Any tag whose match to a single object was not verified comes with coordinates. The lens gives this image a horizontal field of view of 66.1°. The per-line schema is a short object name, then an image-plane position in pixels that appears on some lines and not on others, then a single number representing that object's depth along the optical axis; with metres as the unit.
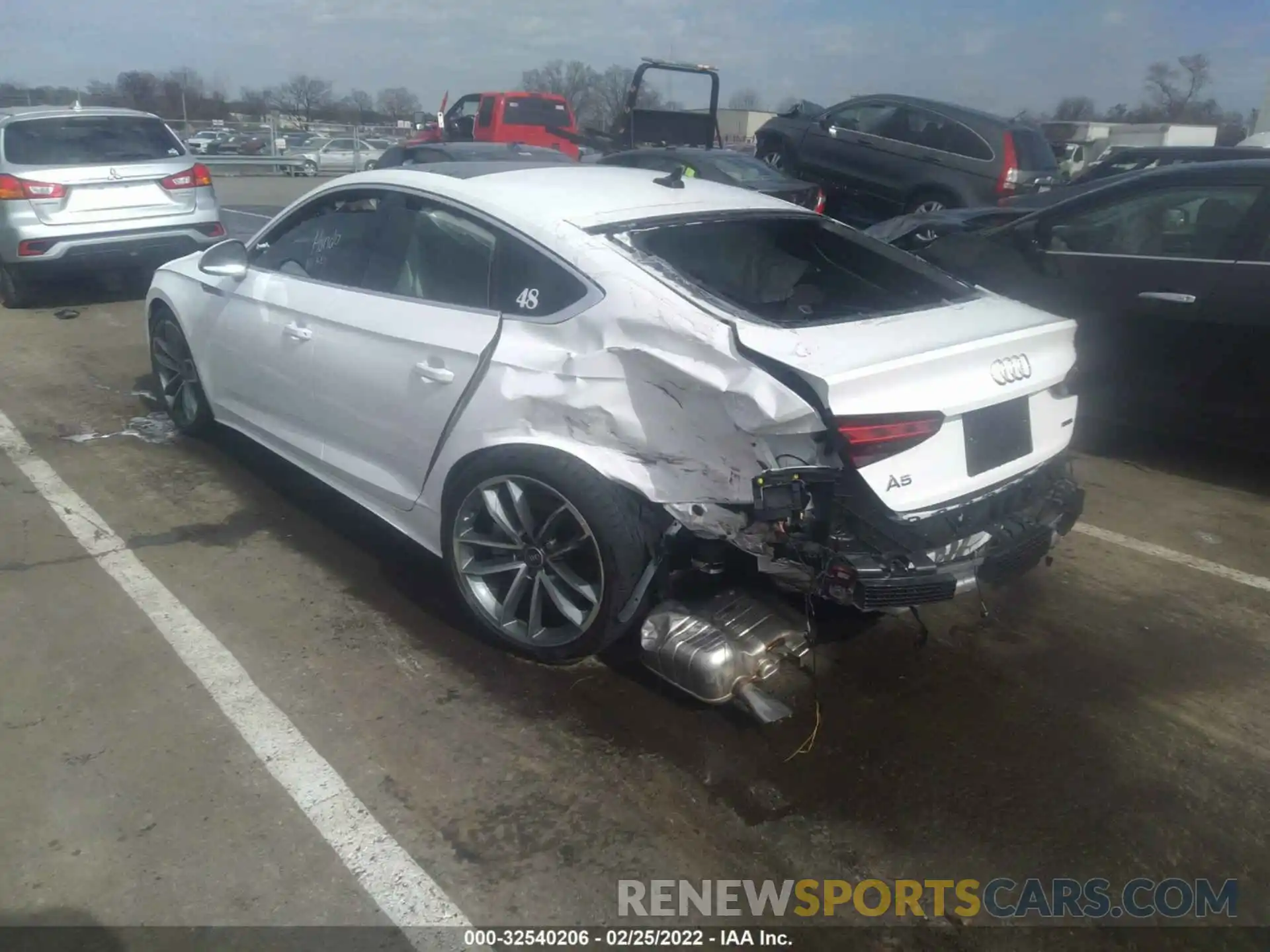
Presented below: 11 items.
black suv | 11.38
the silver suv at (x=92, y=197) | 8.37
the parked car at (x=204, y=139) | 29.89
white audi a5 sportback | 2.85
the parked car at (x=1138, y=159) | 11.54
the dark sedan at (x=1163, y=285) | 4.95
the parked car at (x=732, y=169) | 10.56
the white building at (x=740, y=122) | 47.28
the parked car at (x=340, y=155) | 27.59
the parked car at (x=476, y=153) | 11.22
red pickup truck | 18.45
